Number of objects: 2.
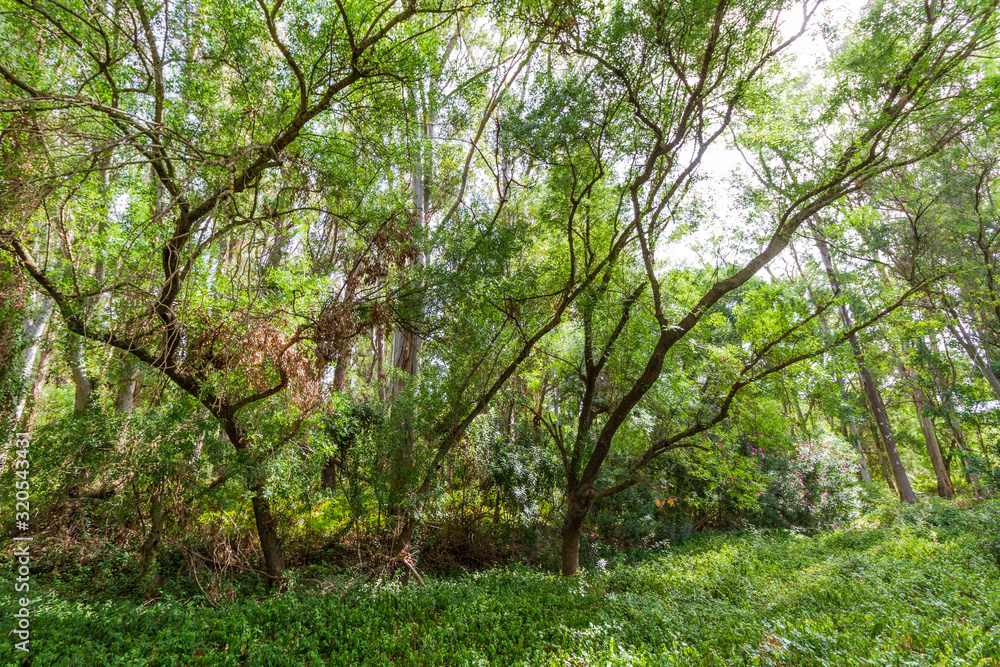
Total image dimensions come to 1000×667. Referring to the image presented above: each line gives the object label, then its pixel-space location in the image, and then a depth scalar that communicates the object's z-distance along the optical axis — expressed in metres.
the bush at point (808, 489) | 11.09
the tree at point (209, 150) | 3.91
